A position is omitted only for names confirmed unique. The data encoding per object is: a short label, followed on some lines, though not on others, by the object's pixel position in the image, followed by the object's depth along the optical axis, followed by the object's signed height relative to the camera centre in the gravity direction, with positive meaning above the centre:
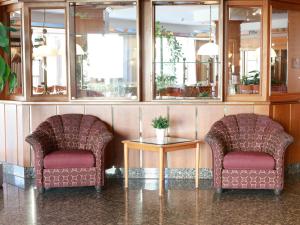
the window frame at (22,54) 7.06 +0.45
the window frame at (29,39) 7.02 +0.66
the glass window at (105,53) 7.00 +0.47
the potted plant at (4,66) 6.40 +0.27
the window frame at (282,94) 6.98 -0.15
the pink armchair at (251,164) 5.96 -0.96
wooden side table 5.98 -0.76
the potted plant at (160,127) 6.38 -0.54
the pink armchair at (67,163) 6.11 -0.95
